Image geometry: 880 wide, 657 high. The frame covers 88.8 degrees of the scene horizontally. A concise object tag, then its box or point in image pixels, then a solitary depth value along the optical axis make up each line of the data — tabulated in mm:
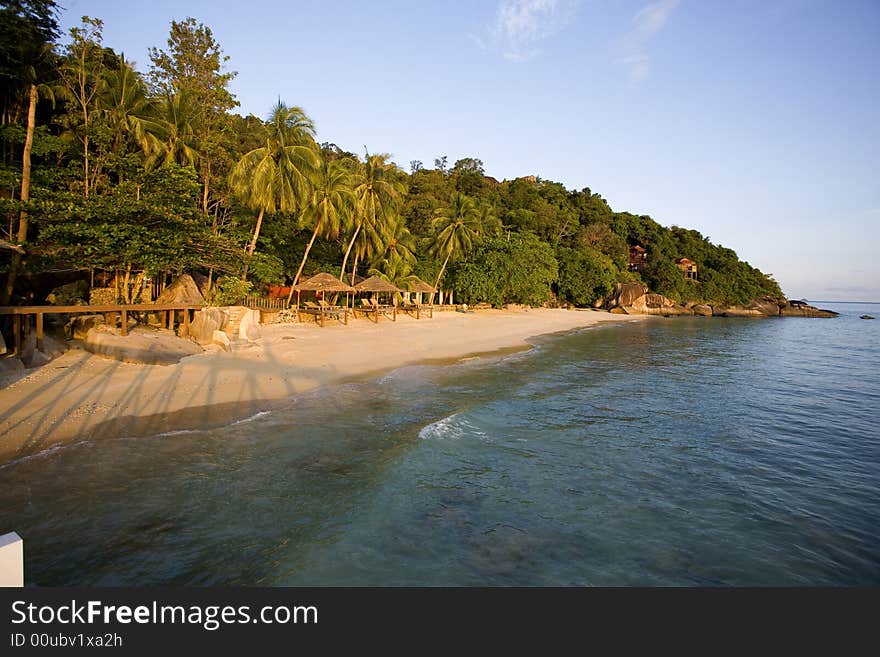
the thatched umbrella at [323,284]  23797
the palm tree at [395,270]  32188
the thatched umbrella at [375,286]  26406
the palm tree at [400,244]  32500
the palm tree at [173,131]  17578
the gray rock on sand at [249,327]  16094
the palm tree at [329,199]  25516
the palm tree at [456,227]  36281
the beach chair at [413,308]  31406
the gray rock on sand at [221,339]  14836
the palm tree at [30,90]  11977
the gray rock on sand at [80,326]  13891
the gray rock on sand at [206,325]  15188
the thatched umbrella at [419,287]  31219
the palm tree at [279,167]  21234
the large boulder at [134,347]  11969
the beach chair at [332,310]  23706
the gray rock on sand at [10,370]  9383
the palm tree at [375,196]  28238
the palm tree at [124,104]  16031
